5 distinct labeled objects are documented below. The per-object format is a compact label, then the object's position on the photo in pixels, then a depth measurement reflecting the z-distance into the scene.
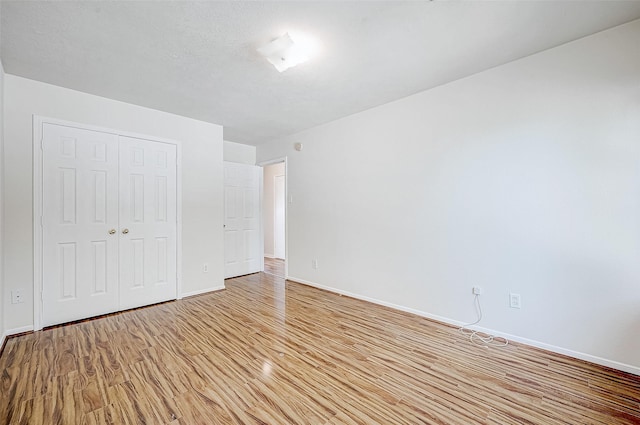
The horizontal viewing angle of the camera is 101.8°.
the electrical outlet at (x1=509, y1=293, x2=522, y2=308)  2.33
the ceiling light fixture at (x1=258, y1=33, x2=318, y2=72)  1.96
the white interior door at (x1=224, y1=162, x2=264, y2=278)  4.68
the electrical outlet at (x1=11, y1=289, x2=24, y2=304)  2.49
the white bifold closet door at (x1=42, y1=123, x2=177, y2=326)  2.71
